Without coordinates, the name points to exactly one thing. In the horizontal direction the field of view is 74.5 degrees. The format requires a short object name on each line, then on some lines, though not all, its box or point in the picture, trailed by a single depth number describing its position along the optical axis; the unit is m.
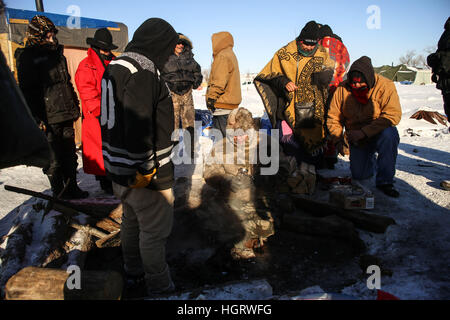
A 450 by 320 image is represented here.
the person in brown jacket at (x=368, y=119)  3.84
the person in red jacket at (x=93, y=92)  3.51
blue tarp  6.46
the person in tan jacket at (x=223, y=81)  4.88
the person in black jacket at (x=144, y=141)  1.95
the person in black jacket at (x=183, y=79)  5.06
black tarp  1.14
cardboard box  3.39
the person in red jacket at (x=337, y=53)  5.85
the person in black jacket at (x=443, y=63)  3.80
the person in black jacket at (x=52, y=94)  3.30
